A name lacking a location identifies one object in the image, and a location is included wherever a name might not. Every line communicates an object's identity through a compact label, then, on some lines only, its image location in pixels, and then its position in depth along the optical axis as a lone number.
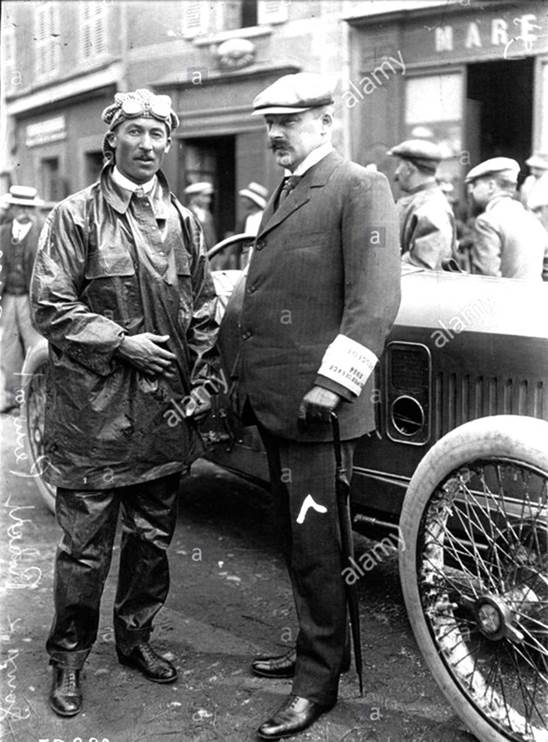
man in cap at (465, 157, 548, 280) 4.72
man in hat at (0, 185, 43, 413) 8.48
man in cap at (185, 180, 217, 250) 11.30
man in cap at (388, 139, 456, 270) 4.84
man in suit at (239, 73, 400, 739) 2.66
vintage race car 2.64
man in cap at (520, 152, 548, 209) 7.51
